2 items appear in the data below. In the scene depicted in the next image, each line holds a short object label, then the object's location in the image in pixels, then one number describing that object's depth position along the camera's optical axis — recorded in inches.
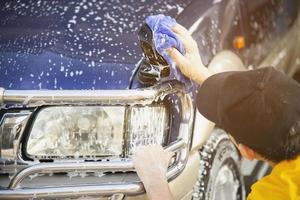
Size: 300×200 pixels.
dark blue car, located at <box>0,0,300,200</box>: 95.9
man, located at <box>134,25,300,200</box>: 84.4
